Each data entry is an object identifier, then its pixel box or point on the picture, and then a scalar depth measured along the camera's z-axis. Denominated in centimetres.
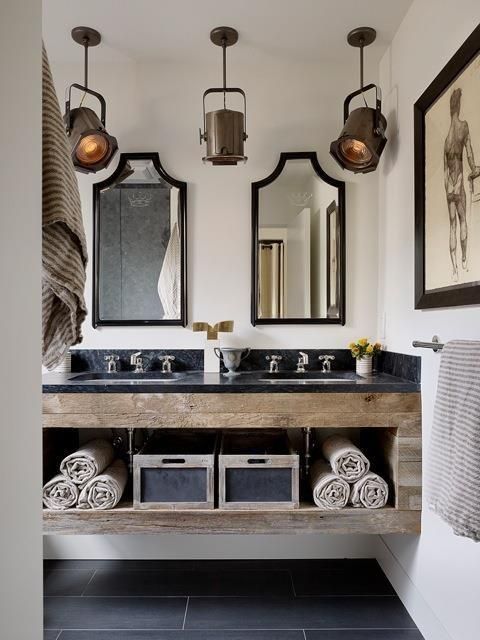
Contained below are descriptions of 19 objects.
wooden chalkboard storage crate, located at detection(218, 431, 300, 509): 211
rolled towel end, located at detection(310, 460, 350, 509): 212
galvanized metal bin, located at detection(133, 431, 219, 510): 211
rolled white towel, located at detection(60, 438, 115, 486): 213
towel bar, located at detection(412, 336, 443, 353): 182
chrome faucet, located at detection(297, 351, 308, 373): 265
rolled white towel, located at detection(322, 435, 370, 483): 214
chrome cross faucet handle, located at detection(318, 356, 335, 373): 266
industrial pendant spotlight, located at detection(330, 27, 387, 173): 238
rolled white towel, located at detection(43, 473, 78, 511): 212
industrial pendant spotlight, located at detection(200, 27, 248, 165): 242
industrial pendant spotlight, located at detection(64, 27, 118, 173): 240
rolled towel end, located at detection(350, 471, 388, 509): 211
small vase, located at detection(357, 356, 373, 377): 252
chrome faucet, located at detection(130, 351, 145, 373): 265
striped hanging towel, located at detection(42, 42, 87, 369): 75
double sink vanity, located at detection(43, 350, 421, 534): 209
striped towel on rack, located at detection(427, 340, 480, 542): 131
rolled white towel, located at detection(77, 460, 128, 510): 211
